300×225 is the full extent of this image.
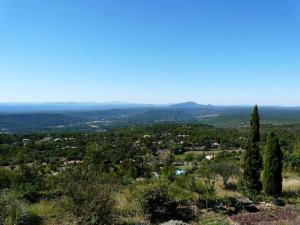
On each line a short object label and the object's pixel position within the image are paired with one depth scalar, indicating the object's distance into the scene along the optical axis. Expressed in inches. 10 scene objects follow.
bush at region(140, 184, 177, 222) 308.2
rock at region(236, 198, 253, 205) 362.3
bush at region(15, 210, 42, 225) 261.1
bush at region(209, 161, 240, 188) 571.5
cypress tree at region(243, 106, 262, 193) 521.9
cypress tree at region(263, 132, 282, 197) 455.9
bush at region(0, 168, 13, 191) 464.3
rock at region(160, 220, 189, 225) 282.5
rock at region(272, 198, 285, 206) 392.6
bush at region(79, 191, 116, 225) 257.7
